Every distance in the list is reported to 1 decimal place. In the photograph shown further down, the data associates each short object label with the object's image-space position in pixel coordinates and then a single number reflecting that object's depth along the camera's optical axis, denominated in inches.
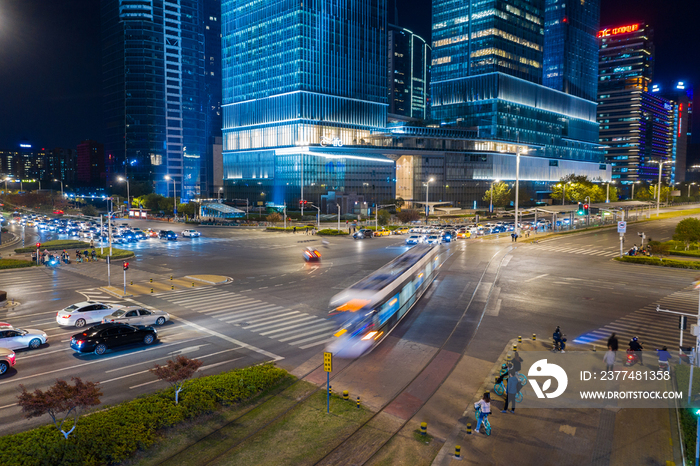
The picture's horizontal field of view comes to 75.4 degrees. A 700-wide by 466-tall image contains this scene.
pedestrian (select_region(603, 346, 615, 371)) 724.7
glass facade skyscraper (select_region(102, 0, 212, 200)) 7317.9
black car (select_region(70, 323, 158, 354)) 850.8
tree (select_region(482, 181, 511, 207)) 5748.0
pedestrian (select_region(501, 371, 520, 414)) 616.1
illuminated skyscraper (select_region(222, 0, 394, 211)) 5334.6
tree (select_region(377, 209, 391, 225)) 3858.3
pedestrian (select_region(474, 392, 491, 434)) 554.9
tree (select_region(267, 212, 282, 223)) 4372.5
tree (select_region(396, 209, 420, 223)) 4185.5
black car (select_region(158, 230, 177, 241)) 3026.6
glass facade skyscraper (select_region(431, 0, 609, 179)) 6250.0
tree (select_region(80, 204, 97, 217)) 4962.1
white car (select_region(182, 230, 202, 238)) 3180.6
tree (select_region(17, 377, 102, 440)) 502.0
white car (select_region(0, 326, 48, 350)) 843.4
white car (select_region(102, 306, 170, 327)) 999.0
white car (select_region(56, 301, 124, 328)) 1021.8
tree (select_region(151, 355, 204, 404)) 599.5
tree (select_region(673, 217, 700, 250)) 2093.9
